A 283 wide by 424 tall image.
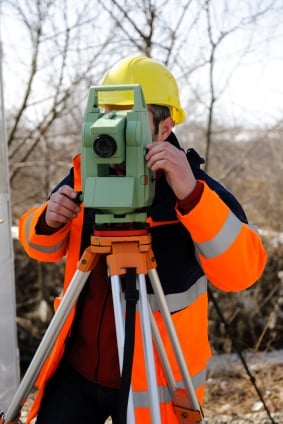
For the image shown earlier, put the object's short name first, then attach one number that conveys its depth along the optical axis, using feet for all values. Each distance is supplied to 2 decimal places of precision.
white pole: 10.20
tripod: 7.97
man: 8.48
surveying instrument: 7.79
